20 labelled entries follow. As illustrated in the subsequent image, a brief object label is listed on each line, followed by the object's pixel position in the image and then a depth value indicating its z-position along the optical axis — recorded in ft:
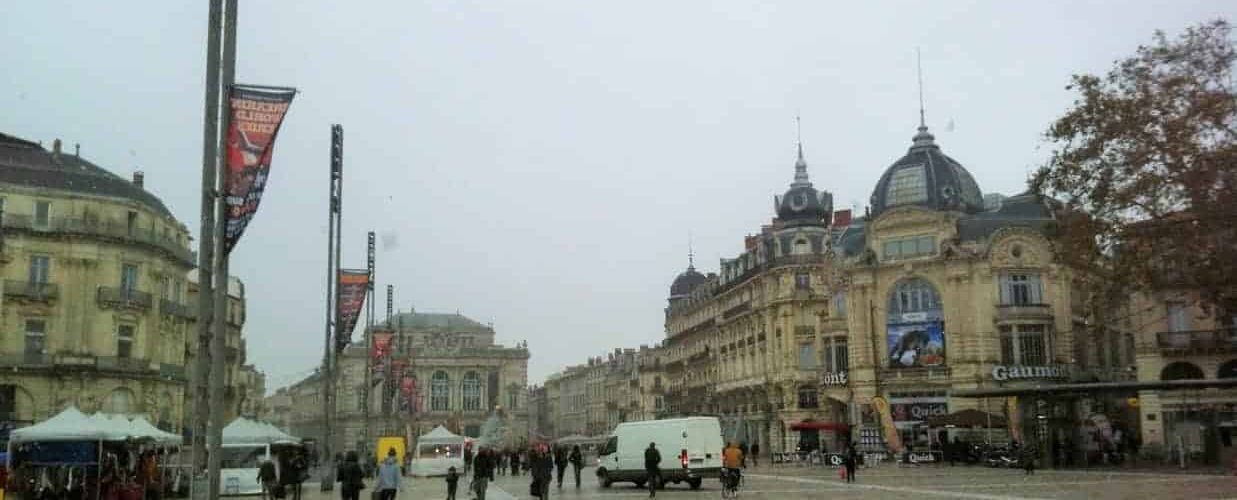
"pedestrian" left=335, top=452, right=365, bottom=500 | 70.85
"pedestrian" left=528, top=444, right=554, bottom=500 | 96.07
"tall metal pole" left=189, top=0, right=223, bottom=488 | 50.19
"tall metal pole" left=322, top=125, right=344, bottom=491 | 115.75
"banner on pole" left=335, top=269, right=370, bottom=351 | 112.88
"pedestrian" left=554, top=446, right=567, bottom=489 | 131.21
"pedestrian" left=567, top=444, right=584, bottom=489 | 141.90
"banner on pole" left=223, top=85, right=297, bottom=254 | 49.65
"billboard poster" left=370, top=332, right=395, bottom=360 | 147.73
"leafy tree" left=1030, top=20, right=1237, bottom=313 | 76.69
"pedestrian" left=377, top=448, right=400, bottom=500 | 68.44
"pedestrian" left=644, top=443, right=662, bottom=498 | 103.64
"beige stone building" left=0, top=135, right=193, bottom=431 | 165.17
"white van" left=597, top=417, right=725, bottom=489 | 116.67
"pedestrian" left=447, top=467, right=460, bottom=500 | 93.35
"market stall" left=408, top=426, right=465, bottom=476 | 188.03
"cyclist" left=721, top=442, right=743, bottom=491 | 97.14
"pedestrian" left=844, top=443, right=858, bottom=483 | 119.75
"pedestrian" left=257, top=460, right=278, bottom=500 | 98.29
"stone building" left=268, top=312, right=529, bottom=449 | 445.78
